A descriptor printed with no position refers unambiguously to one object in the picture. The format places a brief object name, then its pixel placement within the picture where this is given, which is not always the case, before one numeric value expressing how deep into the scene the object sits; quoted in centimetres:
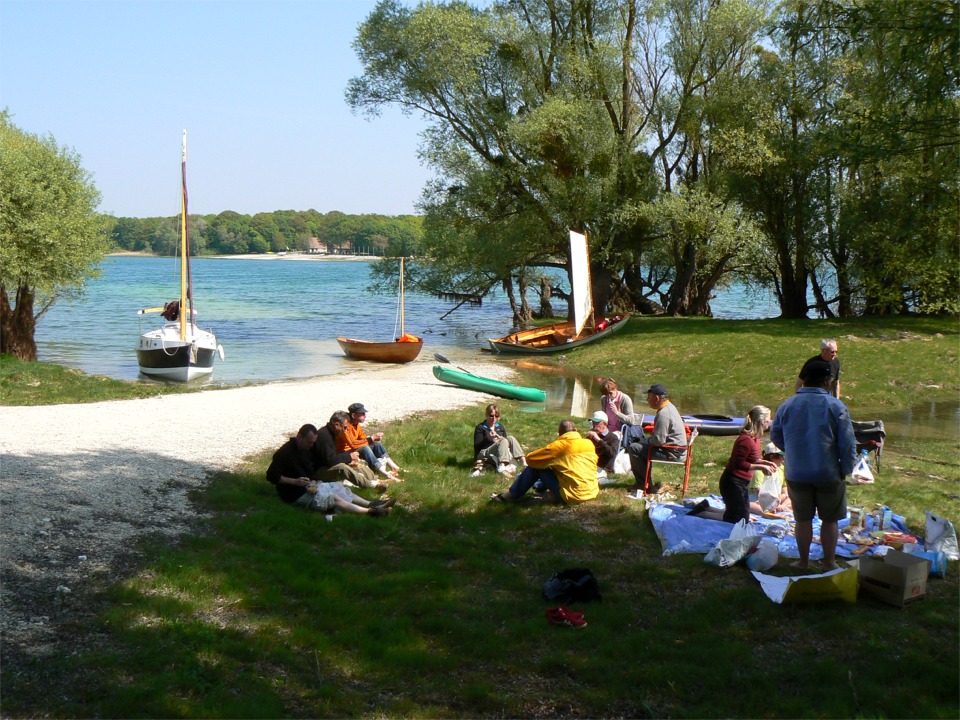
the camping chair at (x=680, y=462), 1132
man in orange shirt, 1247
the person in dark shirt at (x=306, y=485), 1050
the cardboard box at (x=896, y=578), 707
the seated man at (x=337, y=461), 1147
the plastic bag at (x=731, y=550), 826
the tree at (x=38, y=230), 2450
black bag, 767
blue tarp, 874
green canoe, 2200
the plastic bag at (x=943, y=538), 832
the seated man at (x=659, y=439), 1137
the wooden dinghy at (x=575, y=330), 3228
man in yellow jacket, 1093
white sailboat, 2716
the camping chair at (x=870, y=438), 1277
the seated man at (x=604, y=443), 1252
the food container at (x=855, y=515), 946
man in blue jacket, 747
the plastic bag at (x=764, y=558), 810
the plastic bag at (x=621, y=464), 1256
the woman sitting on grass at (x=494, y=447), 1282
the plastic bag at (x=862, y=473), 1184
